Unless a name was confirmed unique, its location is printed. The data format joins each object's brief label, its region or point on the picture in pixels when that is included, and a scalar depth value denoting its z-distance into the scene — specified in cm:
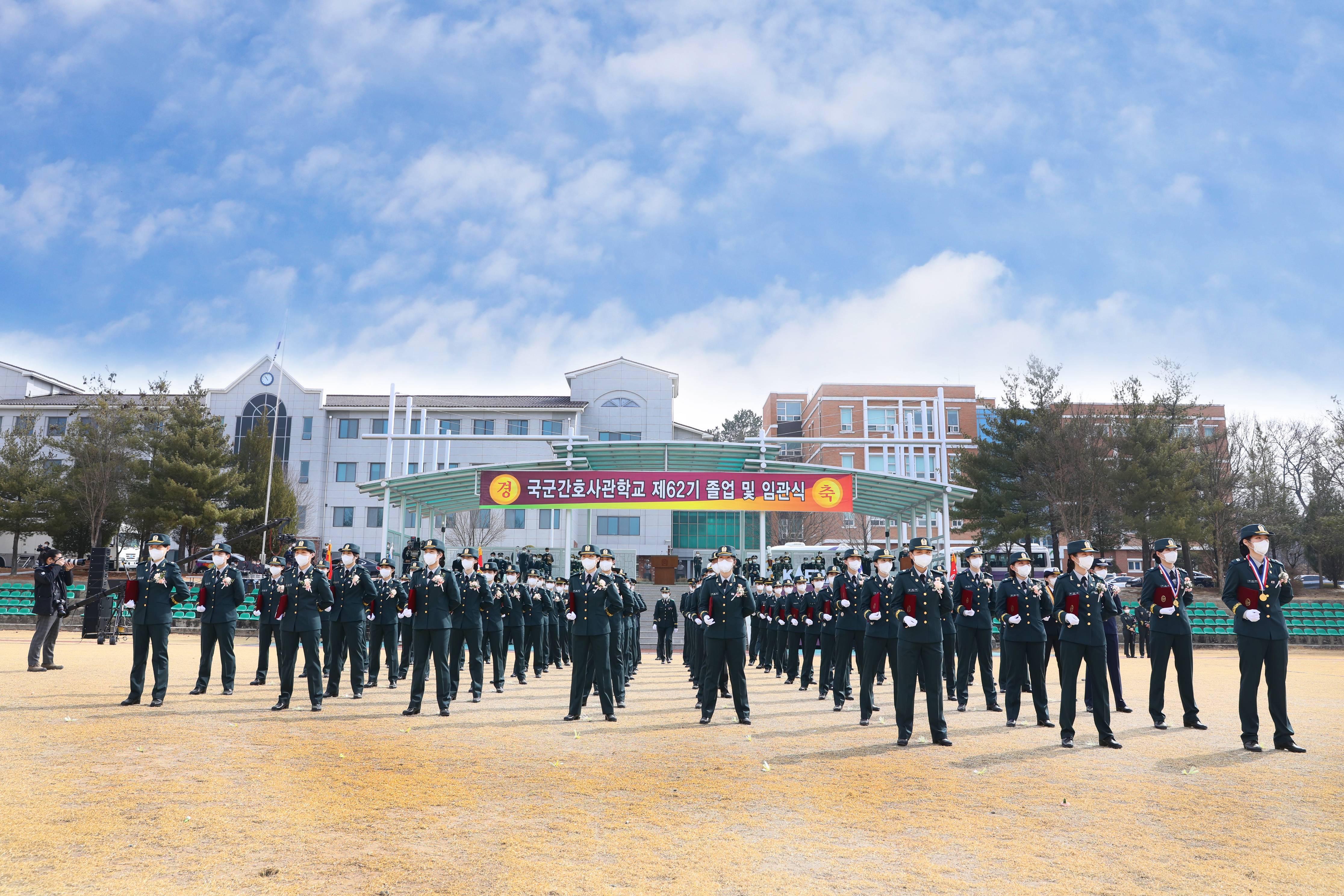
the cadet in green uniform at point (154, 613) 1078
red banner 2466
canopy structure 2545
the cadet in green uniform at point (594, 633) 1046
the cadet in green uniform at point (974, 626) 1209
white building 5362
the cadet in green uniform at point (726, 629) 1044
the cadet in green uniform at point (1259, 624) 848
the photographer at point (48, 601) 1444
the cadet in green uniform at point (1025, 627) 1038
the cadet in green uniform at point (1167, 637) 997
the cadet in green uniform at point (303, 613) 1088
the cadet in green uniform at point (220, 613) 1227
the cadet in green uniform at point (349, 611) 1204
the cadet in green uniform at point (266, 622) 1400
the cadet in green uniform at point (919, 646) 888
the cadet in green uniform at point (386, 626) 1398
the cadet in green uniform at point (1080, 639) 870
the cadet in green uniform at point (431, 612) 1100
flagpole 4412
